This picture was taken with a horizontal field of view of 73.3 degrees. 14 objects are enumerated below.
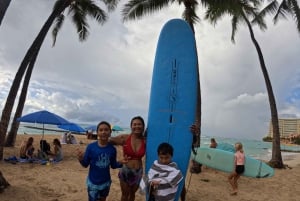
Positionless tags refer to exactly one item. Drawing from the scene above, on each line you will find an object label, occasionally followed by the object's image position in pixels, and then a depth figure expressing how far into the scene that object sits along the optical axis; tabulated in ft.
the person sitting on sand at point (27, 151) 19.75
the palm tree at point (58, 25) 19.24
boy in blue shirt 6.60
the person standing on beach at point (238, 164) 14.50
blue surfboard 9.20
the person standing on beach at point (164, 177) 6.09
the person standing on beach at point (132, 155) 7.41
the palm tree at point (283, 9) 25.41
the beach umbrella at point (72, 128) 40.70
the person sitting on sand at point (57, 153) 20.93
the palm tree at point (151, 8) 21.60
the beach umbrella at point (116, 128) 56.88
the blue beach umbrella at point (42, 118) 20.45
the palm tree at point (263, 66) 23.07
